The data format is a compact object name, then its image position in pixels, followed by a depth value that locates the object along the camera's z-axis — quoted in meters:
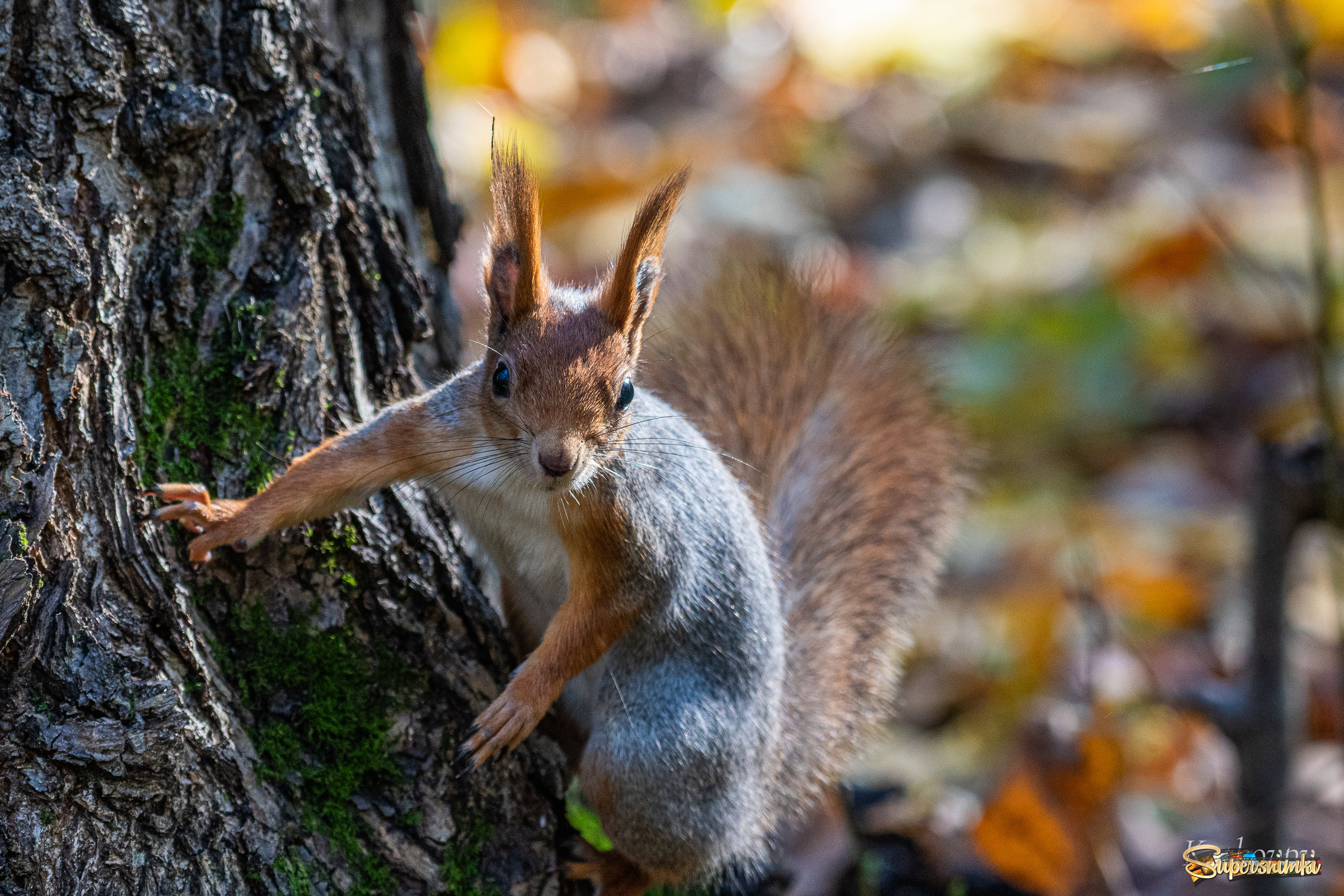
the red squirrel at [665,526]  4.35
